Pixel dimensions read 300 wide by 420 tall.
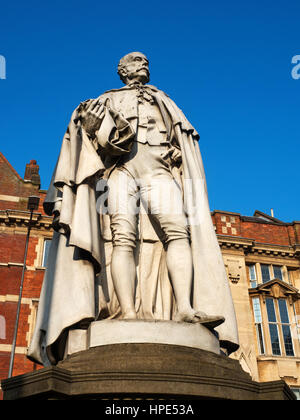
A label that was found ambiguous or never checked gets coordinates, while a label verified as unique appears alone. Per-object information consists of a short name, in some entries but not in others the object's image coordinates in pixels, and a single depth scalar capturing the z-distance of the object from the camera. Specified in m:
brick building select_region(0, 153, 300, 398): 22.72
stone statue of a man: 5.07
